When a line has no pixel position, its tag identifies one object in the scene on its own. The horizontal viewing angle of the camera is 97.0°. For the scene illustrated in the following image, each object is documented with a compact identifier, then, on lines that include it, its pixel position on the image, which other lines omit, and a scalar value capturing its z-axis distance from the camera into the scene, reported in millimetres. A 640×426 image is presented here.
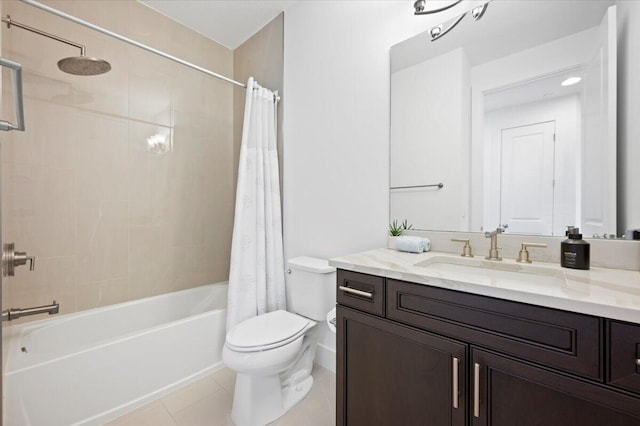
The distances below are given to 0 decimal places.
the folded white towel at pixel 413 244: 1452
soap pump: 1032
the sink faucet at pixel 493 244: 1242
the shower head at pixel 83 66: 1580
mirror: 1130
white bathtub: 1321
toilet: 1434
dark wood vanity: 687
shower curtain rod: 1359
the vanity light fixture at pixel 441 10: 1387
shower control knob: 1146
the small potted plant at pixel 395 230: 1625
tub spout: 1222
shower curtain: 1959
